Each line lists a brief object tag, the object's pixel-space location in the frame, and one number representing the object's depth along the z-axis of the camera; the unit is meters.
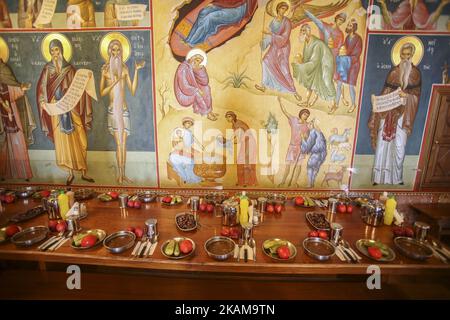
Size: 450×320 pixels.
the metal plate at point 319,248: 2.10
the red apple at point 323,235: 2.39
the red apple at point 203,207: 3.05
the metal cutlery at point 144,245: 2.17
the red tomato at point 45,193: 3.35
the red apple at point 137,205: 3.09
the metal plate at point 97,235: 2.24
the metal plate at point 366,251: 2.11
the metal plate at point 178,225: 2.56
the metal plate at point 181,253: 2.10
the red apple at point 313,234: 2.42
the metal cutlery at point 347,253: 2.10
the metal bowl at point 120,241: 2.17
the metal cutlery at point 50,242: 2.22
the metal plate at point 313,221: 2.57
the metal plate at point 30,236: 2.25
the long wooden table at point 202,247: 2.04
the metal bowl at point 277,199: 3.21
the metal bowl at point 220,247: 2.09
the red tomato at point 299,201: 3.22
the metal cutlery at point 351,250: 2.13
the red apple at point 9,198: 3.20
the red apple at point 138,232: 2.43
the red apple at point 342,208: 3.01
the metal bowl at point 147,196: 3.29
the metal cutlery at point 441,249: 2.17
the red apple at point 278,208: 3.00
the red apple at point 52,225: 2.52
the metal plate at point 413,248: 2.11
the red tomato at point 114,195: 3.37
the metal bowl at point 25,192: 3.37
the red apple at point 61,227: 2.49
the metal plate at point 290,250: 2.10
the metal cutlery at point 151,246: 2.18
